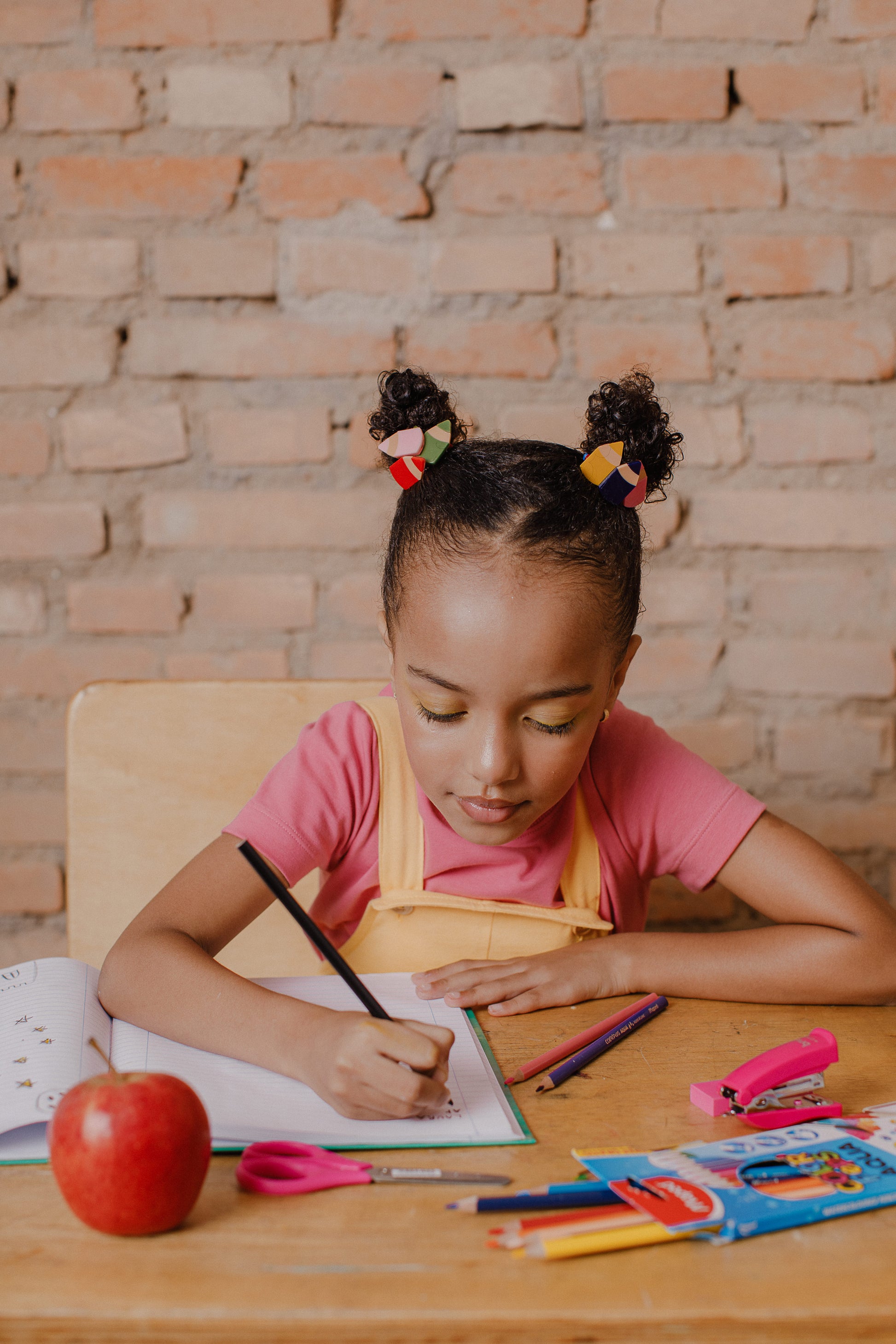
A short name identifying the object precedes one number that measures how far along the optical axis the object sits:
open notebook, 0.62
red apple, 0.50
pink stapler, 0.65
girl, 0.84
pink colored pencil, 0.72
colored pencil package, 0.52
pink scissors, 0.55
